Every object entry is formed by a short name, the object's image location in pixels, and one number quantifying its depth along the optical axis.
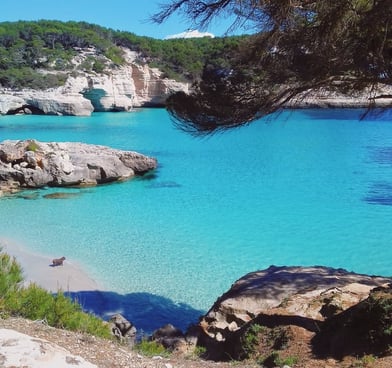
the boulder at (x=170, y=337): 5.99
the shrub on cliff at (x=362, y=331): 3.90
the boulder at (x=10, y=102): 51.56
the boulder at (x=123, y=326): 6.64
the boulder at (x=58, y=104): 52.59
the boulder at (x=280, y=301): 5.20
